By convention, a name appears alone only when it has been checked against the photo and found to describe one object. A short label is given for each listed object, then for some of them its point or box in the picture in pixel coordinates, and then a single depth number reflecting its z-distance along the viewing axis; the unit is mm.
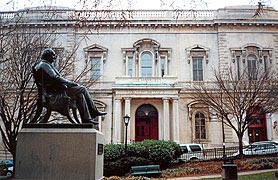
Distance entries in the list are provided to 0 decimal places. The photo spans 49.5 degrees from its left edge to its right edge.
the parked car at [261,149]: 22941
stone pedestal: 6965
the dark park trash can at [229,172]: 13008
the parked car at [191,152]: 23552
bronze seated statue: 7586
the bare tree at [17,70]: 16719
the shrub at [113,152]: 18141
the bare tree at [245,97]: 21984
